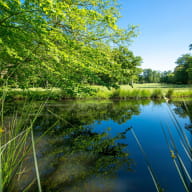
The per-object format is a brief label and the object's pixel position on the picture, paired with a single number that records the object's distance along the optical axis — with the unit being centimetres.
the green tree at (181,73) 3730
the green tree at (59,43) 301
